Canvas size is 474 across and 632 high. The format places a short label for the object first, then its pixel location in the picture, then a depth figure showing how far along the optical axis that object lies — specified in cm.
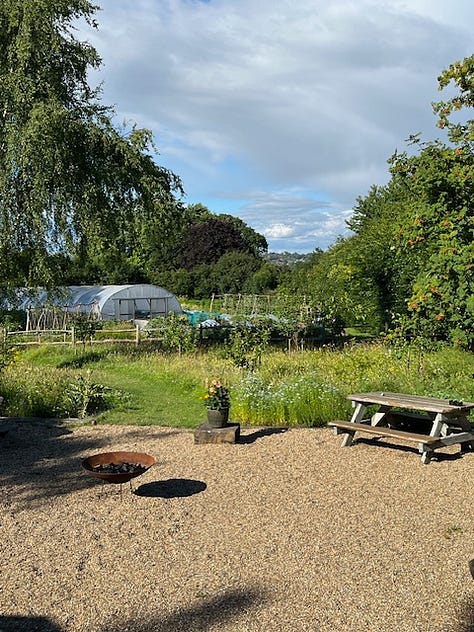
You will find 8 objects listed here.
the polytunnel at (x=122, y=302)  3039
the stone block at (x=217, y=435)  777
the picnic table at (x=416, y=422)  699
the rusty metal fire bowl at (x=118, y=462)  558
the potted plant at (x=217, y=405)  784
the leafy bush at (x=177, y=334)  1620
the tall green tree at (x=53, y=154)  1415
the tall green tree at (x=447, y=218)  869
